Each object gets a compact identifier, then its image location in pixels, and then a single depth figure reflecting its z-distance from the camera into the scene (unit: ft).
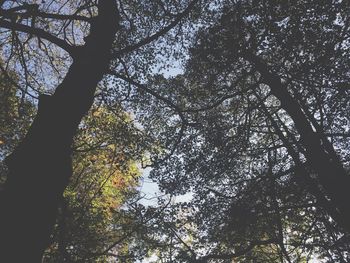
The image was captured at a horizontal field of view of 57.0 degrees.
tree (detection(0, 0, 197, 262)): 10.10
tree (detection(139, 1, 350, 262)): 29.09
